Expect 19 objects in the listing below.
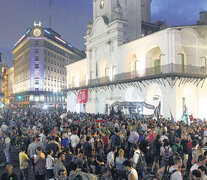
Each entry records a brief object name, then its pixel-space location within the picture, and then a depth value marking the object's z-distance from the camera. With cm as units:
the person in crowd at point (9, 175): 668
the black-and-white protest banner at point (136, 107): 2306
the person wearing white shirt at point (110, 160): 863
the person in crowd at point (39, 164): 858
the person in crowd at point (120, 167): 798
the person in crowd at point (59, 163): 781
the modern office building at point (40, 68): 7981
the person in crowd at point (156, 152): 1026
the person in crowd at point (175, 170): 605
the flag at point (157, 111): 2184
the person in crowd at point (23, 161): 938
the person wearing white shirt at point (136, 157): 827
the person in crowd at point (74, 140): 1184
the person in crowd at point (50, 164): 858
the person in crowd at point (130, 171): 645
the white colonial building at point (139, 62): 2561
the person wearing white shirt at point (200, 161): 663
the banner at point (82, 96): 4128
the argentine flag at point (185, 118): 1808
